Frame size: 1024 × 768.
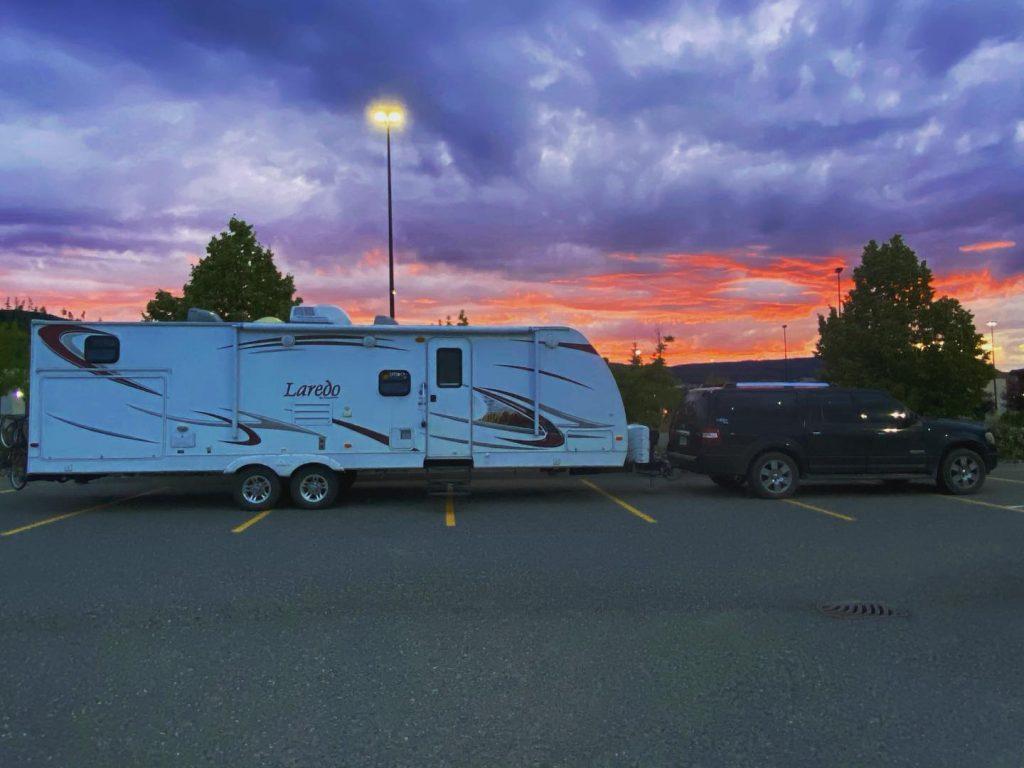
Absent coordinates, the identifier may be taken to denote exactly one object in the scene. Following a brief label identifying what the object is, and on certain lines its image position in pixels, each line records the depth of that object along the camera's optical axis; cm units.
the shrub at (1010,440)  1953
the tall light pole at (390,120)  1780
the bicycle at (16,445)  1123
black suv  1251
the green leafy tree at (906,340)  2388
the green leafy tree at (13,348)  5391
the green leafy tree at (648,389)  2494
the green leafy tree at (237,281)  2112
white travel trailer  1102
